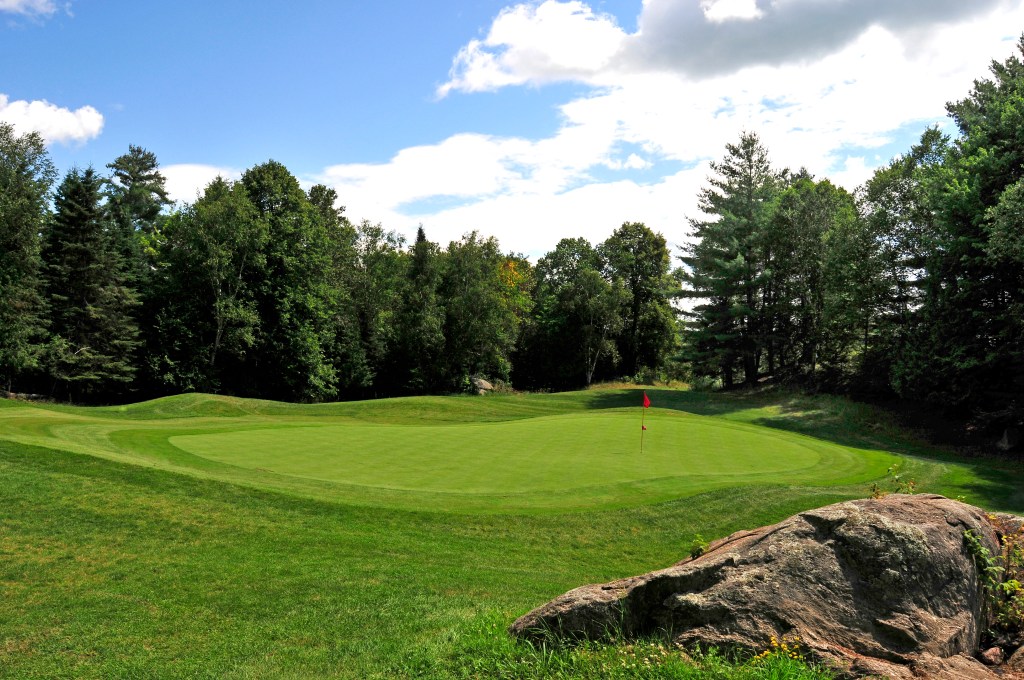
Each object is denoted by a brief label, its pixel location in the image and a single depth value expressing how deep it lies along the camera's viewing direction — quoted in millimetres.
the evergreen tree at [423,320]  47594
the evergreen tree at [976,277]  24875
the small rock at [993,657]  5035
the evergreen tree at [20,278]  34906
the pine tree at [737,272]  42938
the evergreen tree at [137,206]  46906
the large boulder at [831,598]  4629
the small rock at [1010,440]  25234
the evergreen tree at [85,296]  38406
